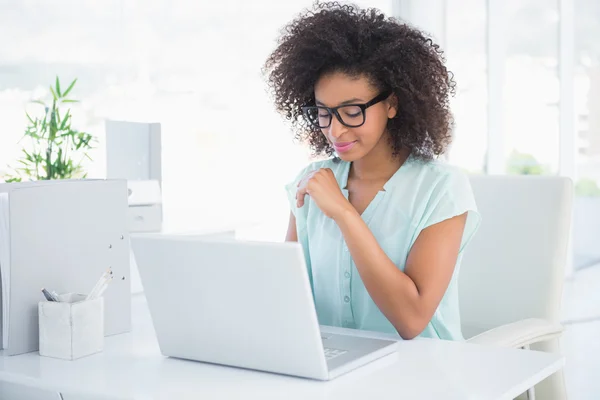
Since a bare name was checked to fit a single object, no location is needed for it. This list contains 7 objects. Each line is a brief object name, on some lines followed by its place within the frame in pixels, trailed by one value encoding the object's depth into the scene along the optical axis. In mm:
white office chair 3150
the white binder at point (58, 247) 2632
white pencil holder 2592
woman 2864
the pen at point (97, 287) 2648
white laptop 2373
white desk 2336
